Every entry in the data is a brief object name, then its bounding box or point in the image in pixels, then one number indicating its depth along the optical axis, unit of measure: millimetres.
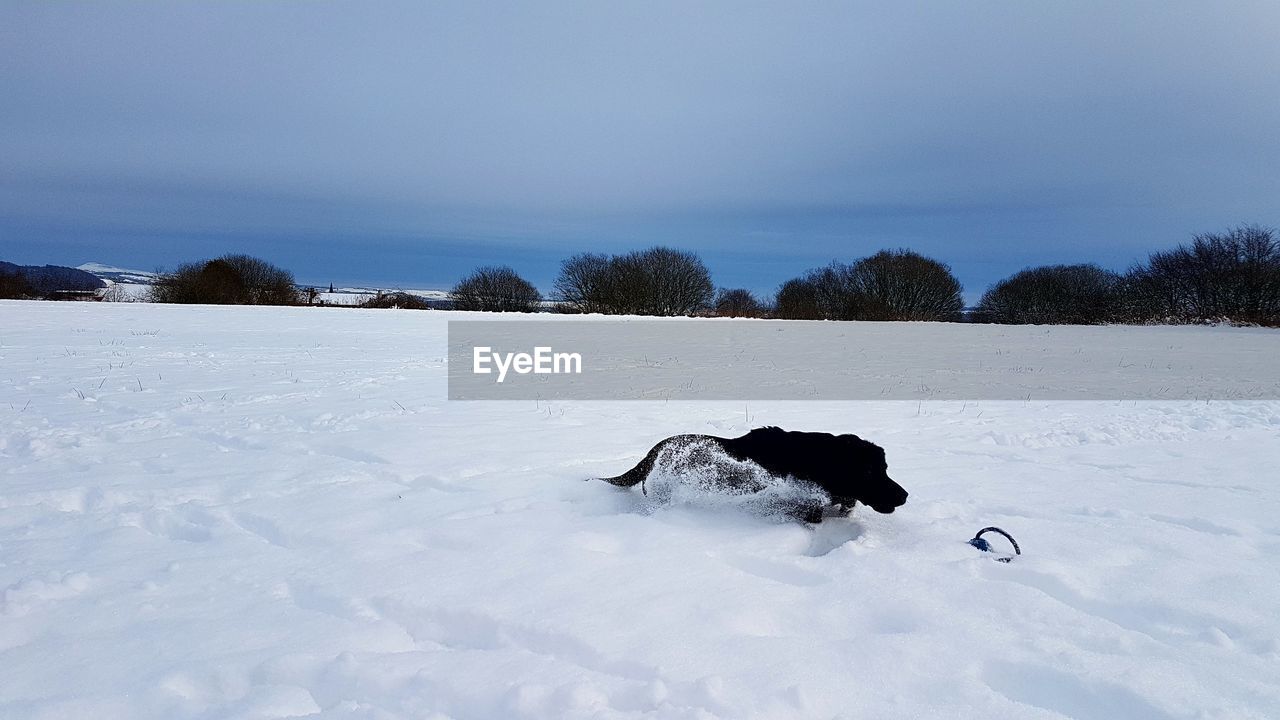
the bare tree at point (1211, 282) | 41969
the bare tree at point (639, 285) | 66312
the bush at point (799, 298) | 68362
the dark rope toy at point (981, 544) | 3222
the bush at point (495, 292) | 77250
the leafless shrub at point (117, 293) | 39812
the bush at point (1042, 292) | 75438
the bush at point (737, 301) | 80888
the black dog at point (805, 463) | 3400
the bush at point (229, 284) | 52781
